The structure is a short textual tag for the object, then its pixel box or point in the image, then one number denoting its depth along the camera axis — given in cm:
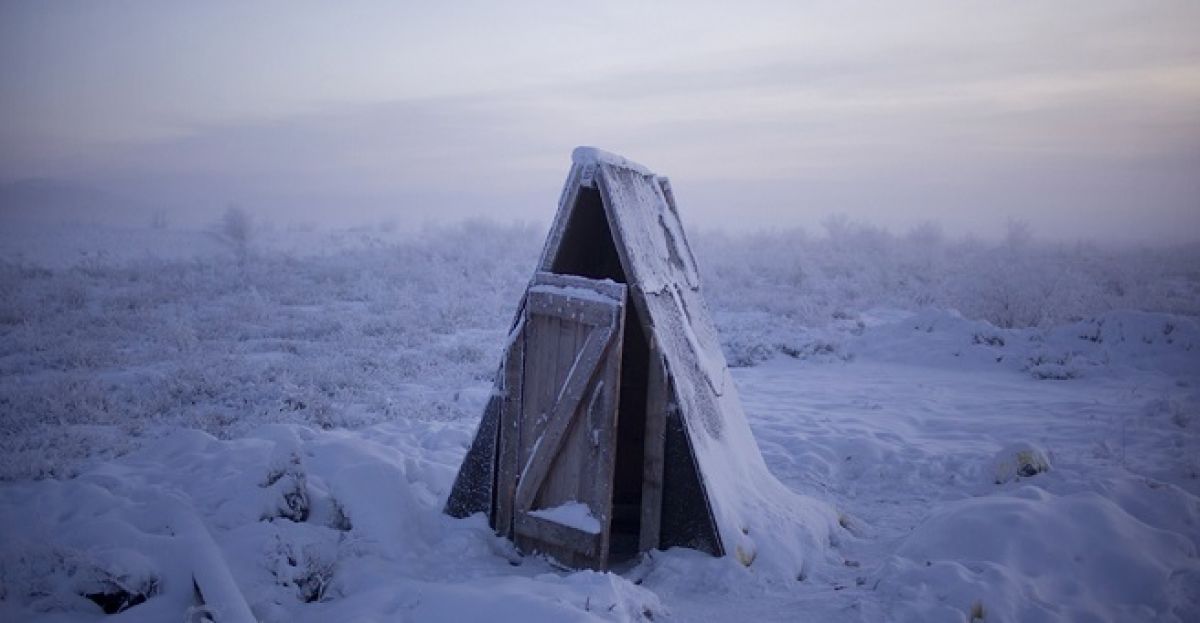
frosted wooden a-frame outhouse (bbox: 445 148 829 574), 482
